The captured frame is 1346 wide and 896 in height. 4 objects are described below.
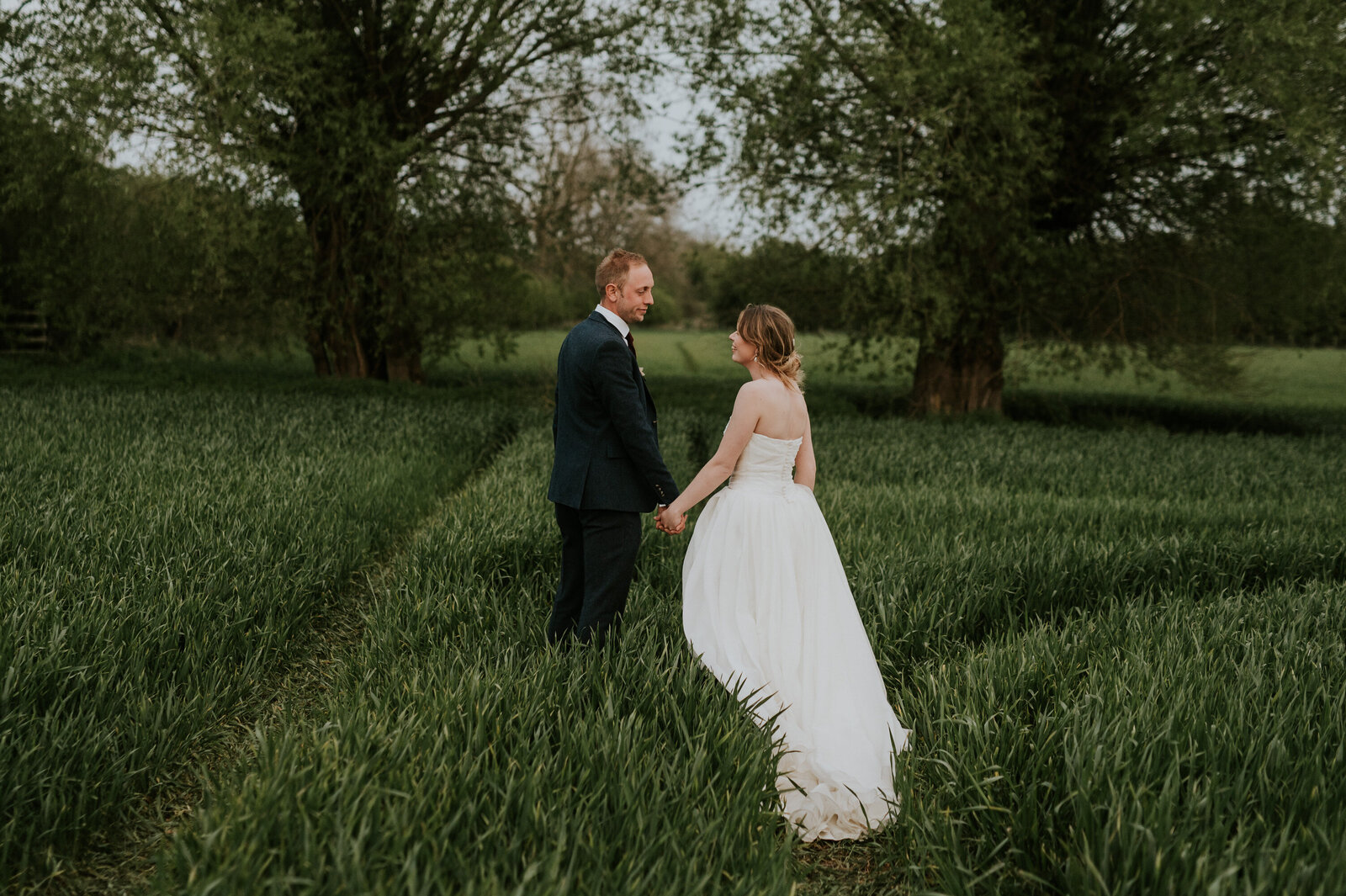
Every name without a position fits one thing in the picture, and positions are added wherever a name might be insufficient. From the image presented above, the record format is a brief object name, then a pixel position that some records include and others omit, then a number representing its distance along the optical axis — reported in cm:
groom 387
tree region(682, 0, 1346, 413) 1334
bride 351
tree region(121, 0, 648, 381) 1334
